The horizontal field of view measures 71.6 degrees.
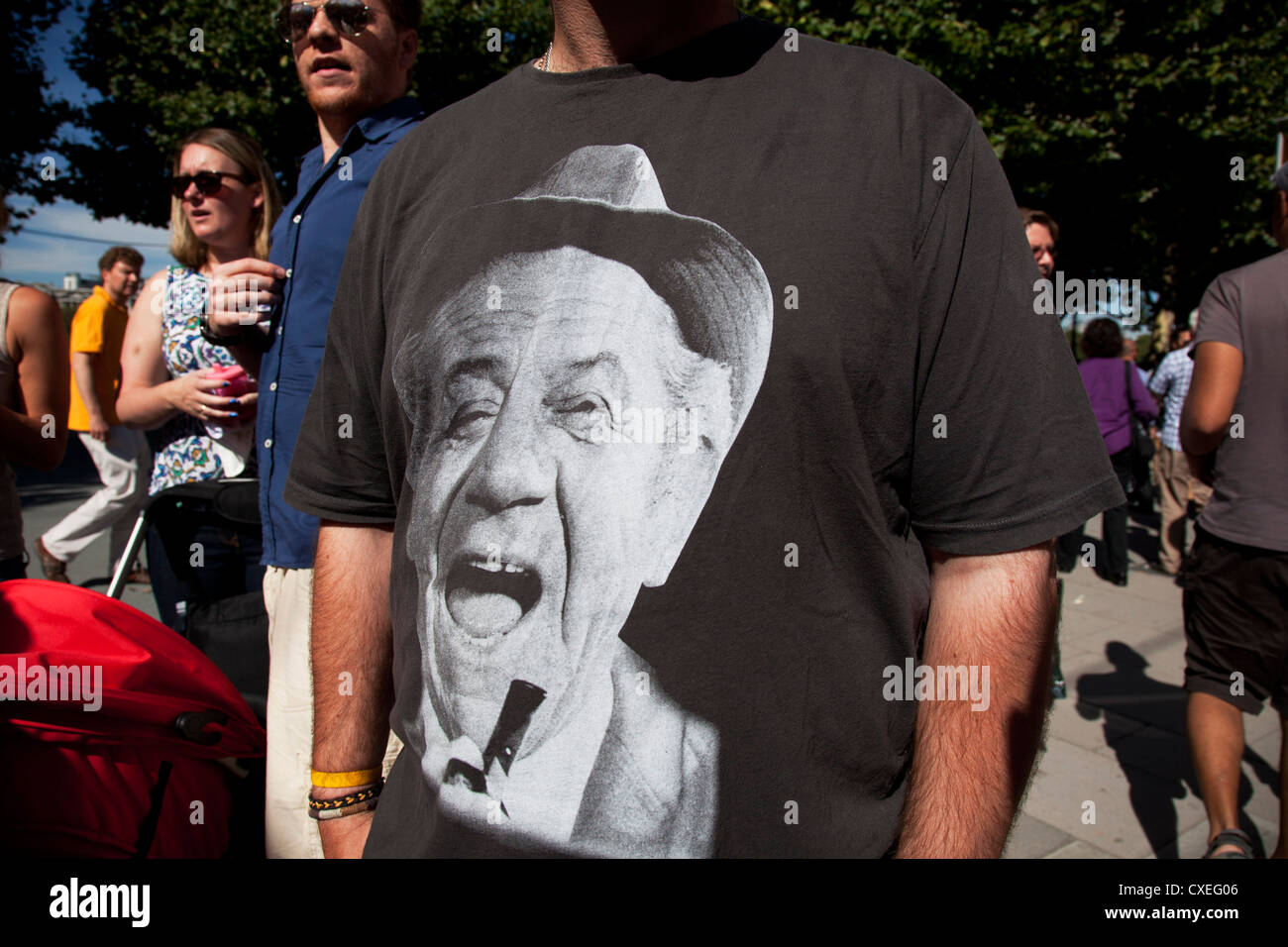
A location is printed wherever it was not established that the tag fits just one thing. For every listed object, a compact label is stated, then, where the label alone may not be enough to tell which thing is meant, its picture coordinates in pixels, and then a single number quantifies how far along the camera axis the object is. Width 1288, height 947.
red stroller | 1.71
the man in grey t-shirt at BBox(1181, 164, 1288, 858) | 2.76
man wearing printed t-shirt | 1.04
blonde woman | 2.84
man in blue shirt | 2.10
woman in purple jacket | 6.36
